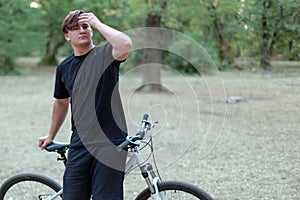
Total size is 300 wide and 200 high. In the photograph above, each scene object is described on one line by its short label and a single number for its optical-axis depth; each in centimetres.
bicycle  240
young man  235
